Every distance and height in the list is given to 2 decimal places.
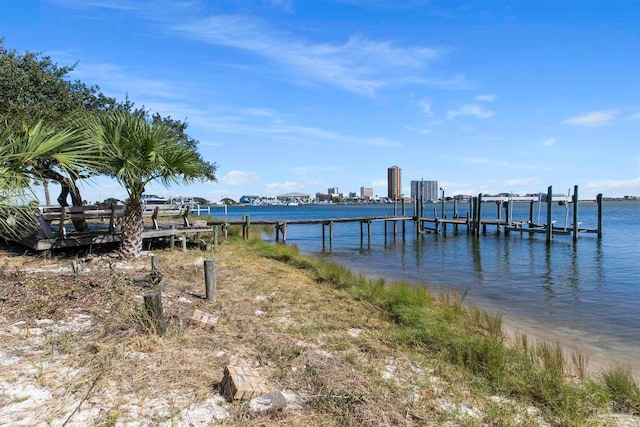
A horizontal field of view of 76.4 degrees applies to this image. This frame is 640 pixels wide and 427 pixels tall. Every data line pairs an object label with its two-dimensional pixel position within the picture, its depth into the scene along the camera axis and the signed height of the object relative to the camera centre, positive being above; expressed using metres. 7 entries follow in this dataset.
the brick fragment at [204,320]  5.78 -1.73
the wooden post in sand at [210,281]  7.33 -1.48
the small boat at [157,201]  43.84 +0.03
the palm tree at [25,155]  5.73 +0.73
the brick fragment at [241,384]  3.80 -1.78
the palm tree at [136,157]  9.90 +1.13
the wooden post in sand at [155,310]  5.27 -1.43
